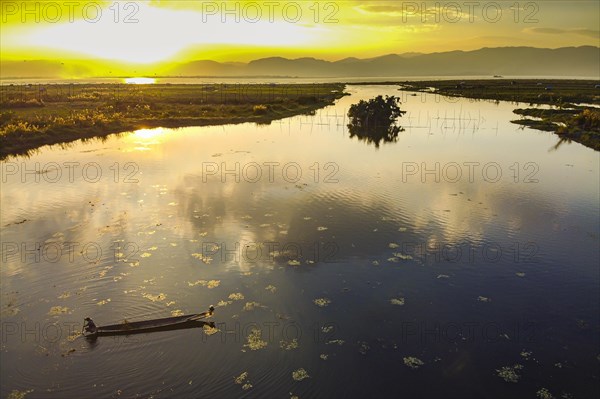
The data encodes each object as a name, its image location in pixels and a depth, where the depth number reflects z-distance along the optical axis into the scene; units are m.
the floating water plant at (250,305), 14.81
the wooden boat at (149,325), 13.18
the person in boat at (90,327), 13.06
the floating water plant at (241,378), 11.38
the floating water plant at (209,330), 13.54
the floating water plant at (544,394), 10.87
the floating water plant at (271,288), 16.11
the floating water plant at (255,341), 12.86
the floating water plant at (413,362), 12.05
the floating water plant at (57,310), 14.30
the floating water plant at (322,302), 15.21
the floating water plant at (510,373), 11.48
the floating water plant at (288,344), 12.80
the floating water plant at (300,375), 11.55
